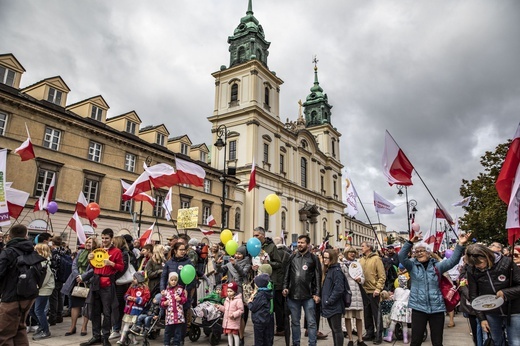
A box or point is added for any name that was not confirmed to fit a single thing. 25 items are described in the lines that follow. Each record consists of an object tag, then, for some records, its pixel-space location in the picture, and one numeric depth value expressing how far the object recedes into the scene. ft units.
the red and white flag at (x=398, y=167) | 27.78
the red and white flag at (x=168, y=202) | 54.32
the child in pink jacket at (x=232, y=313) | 20.52
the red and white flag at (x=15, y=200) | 40.77
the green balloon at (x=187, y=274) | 21.53
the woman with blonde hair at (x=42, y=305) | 23.58
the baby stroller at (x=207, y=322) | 23.08
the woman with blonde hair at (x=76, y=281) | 25.16
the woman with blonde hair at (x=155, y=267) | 24.43
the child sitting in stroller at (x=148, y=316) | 21.81
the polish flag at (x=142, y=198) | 50.34
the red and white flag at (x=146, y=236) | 45.91
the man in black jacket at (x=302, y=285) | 20.49
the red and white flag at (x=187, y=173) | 40.57
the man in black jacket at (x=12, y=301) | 16.55
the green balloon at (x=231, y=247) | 30.81
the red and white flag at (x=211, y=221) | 66.90
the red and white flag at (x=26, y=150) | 46.27
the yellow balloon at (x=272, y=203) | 39.60
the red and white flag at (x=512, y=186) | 15.15
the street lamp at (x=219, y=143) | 58.59
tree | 78.12
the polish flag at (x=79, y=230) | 41.29
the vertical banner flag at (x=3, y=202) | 34.22
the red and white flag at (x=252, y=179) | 54.92
